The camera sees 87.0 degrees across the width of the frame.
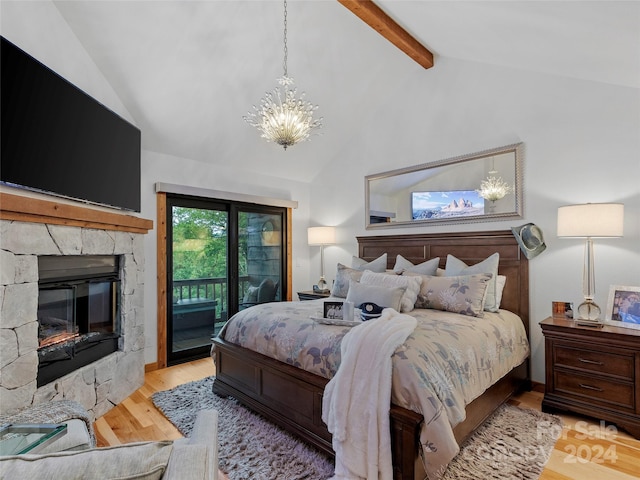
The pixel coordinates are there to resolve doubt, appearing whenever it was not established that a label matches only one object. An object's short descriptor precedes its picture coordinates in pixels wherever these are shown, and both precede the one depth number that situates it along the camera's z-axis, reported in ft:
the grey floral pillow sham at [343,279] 11.84
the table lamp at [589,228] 8.28
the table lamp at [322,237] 15.89
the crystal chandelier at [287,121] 8.94
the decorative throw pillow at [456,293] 9.03
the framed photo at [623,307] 8.27
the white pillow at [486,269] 9.76
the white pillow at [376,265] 12.99
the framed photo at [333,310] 8.08
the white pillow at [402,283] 9.55
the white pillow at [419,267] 11.57
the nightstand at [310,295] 14.58
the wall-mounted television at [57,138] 6.78
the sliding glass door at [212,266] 13.20
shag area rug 6.35
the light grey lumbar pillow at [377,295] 8.87
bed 5.62
